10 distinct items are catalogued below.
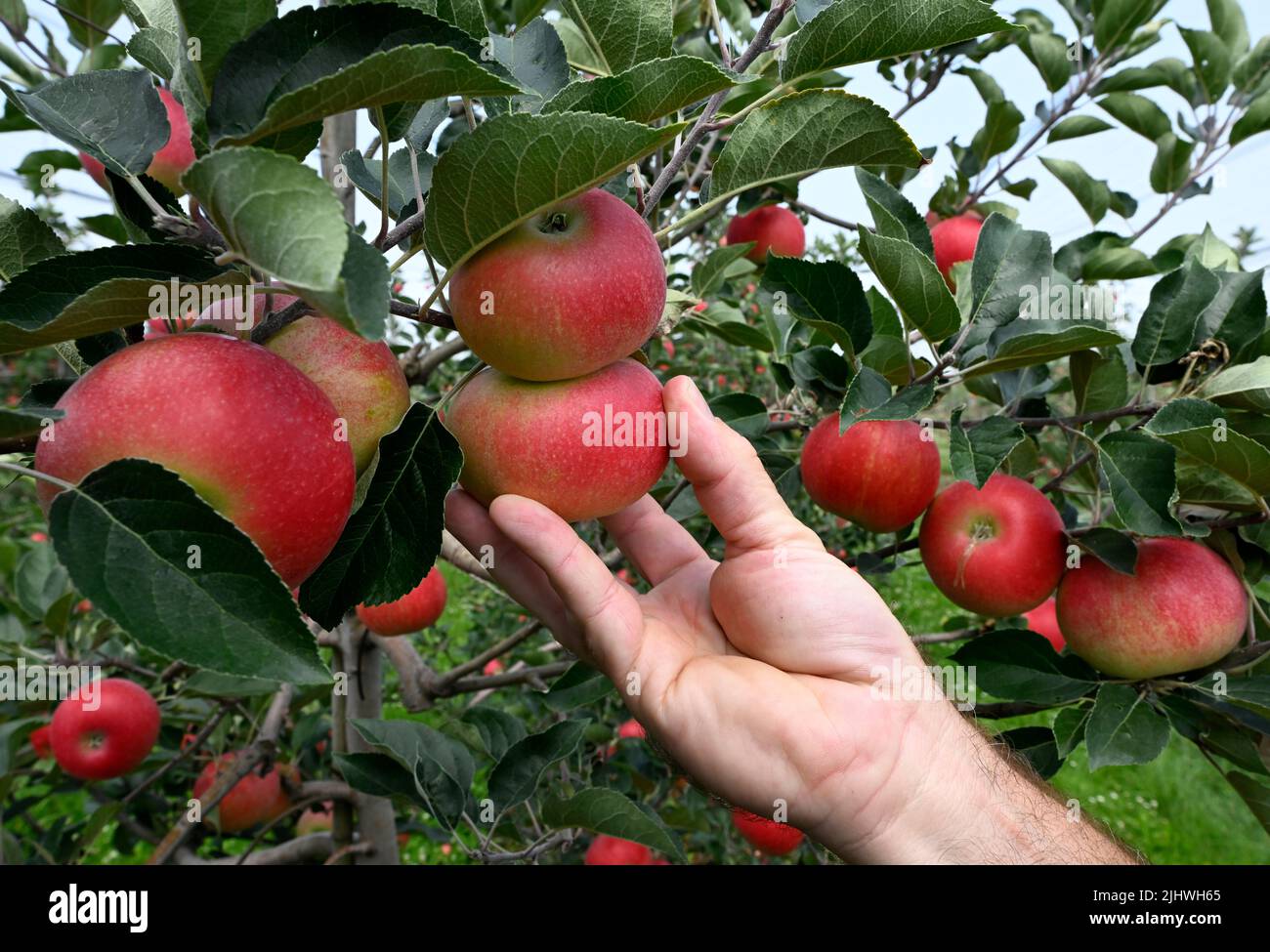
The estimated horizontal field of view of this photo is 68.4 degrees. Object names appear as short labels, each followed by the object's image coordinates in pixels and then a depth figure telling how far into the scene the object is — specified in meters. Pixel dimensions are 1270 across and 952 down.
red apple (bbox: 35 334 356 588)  0.25
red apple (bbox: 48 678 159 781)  0.67
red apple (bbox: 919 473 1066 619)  0.55
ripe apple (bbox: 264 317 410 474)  0.31
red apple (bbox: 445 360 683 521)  0.34
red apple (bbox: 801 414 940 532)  0.54
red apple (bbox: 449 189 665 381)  0.31
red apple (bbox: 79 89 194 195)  0.47
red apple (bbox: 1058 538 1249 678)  0.52
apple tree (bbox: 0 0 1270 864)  0.23
